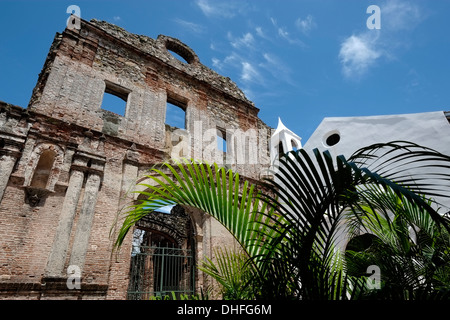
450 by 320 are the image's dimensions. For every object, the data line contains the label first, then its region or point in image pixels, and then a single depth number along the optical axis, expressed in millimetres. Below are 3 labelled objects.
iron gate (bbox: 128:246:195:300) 6891
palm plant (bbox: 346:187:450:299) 2912
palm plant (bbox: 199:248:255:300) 2658
